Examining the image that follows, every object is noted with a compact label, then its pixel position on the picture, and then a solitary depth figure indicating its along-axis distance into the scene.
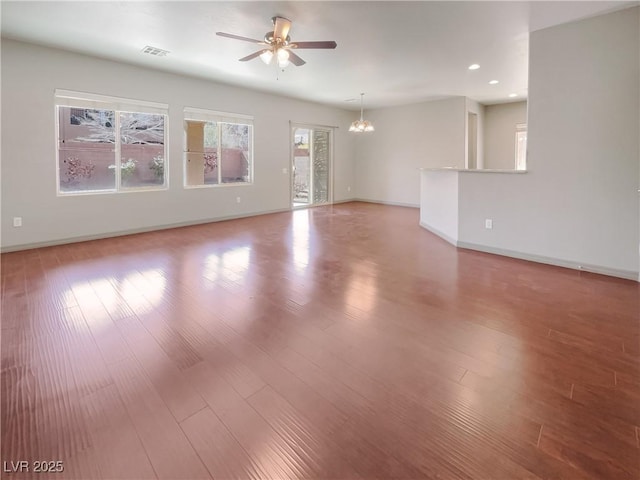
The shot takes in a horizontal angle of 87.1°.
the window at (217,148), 6.71
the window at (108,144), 5.19
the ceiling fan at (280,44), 3.74
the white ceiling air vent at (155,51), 4.84
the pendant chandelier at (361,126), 8.67
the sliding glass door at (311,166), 9.20
